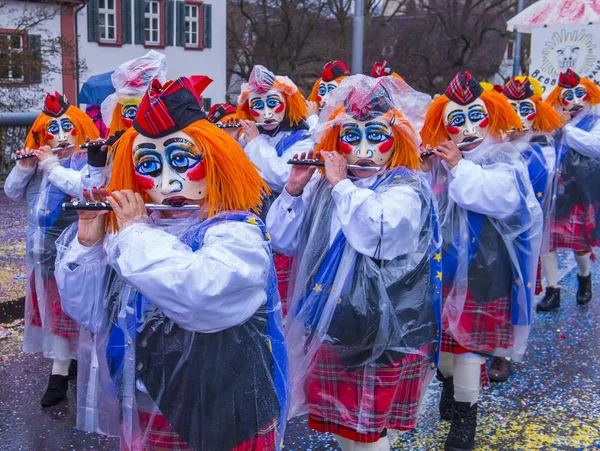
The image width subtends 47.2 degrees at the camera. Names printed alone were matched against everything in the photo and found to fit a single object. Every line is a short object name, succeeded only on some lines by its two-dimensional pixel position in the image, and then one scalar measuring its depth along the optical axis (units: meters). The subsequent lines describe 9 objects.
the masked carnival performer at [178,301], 1.78
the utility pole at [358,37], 7.45
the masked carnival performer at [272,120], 4.07
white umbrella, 7.84
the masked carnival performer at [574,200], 5.20
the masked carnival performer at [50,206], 3.56
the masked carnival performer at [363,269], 2.42
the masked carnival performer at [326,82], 5.38
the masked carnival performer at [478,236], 3.14
